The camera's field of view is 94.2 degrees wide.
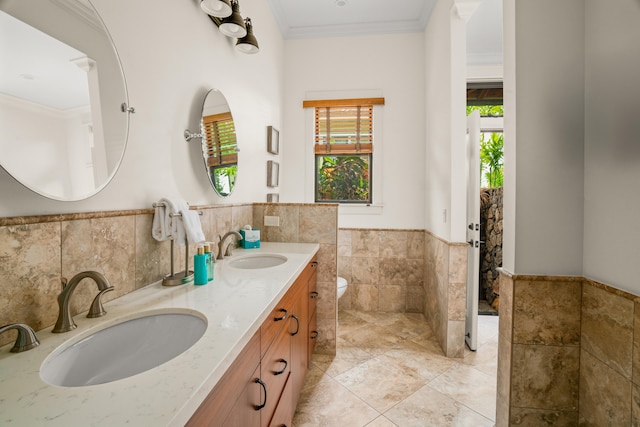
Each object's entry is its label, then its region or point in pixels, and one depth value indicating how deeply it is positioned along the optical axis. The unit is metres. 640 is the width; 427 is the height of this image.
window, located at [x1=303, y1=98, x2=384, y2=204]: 3.26
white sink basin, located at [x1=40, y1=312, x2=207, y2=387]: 0.73
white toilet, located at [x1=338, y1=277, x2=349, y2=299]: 2.59
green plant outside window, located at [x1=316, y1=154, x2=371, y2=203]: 3.33
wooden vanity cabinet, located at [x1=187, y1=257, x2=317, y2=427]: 0.71
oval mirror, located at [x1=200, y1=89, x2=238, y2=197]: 1.71
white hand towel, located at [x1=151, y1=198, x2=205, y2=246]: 1.25
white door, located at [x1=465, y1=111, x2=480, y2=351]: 2.26
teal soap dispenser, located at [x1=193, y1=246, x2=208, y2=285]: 1.22
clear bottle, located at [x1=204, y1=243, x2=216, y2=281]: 1.29
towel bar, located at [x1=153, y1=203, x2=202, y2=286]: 1.22
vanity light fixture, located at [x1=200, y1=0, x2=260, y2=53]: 1.53
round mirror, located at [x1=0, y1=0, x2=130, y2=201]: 0.77
